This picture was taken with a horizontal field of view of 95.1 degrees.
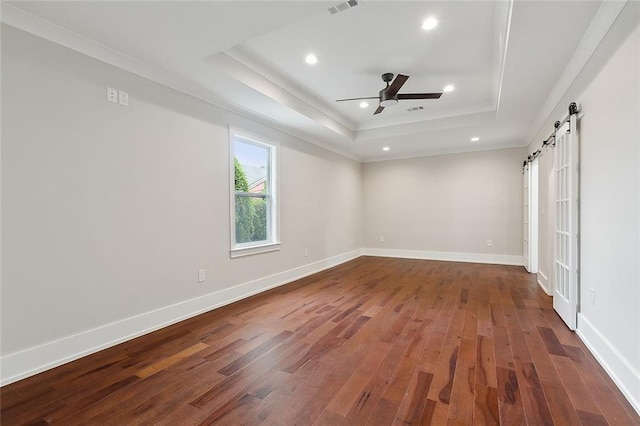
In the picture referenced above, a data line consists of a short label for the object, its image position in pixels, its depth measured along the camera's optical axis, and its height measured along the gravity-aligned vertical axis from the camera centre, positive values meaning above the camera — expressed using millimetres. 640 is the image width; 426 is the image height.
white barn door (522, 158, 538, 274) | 5020 -82
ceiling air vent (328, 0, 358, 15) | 2063 +1484
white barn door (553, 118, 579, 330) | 2664 -148
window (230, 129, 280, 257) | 3908 +224
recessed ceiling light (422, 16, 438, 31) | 2457 +1609
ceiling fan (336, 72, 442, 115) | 3272 +1344
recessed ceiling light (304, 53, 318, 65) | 3071 +1631
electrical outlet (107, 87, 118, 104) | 2532 +1025
